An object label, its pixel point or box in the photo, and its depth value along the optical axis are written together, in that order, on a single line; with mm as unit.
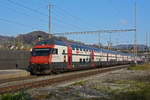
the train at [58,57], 21266
